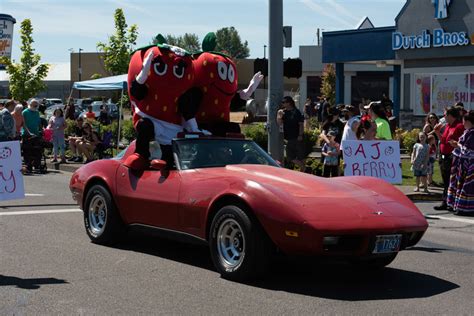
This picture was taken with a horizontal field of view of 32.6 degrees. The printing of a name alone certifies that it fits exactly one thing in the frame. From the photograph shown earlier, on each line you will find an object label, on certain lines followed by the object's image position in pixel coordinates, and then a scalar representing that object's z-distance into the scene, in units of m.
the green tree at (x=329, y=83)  50.12
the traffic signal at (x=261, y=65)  16.48
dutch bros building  28.62
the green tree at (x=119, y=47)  50.41
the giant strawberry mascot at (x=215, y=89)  10.74
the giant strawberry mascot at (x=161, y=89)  9.95
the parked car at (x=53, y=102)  61.14
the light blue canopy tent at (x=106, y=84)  21.77
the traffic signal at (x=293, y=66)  16.25
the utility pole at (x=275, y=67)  16.09
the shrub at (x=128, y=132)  28.72
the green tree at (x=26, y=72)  43.97
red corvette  7.16
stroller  20.33
